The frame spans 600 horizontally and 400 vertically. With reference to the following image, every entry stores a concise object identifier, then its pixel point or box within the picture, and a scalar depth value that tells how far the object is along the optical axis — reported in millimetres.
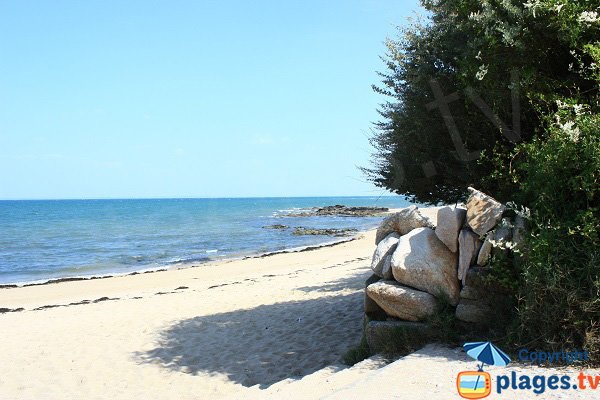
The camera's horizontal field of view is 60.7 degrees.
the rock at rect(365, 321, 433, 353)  6145
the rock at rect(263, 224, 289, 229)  50425
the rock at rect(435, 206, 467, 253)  6219
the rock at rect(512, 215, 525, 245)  5578
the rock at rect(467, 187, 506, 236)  5883
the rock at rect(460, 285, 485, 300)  5992
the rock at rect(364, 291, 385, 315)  6984
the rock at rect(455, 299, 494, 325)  5930
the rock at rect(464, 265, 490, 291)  5905
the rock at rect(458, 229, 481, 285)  6047
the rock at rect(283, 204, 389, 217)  74138
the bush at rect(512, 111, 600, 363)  4949
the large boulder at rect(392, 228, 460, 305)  6258
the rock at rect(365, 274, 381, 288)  7383
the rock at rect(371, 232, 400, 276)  7159
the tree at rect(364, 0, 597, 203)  6176
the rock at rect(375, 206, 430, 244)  7312
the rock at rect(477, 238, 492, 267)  5840
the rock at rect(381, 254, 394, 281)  6905
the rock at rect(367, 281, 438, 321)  6273
